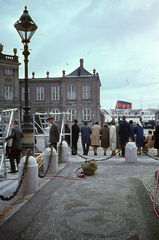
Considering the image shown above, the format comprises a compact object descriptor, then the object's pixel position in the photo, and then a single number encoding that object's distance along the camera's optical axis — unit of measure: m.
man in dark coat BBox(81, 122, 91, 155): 12.16
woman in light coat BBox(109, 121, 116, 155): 12.20
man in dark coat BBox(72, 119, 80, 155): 12.42
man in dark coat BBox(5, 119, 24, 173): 7.57
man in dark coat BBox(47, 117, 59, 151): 9.13
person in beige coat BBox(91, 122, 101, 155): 12.36
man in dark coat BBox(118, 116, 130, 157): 11.39
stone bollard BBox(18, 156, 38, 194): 5.32
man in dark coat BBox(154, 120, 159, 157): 11.39
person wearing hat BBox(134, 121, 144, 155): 12.09
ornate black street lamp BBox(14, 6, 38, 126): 9.31
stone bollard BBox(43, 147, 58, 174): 7.38
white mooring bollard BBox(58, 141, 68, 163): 9.59
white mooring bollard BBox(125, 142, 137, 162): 9.63
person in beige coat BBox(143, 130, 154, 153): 12.31
